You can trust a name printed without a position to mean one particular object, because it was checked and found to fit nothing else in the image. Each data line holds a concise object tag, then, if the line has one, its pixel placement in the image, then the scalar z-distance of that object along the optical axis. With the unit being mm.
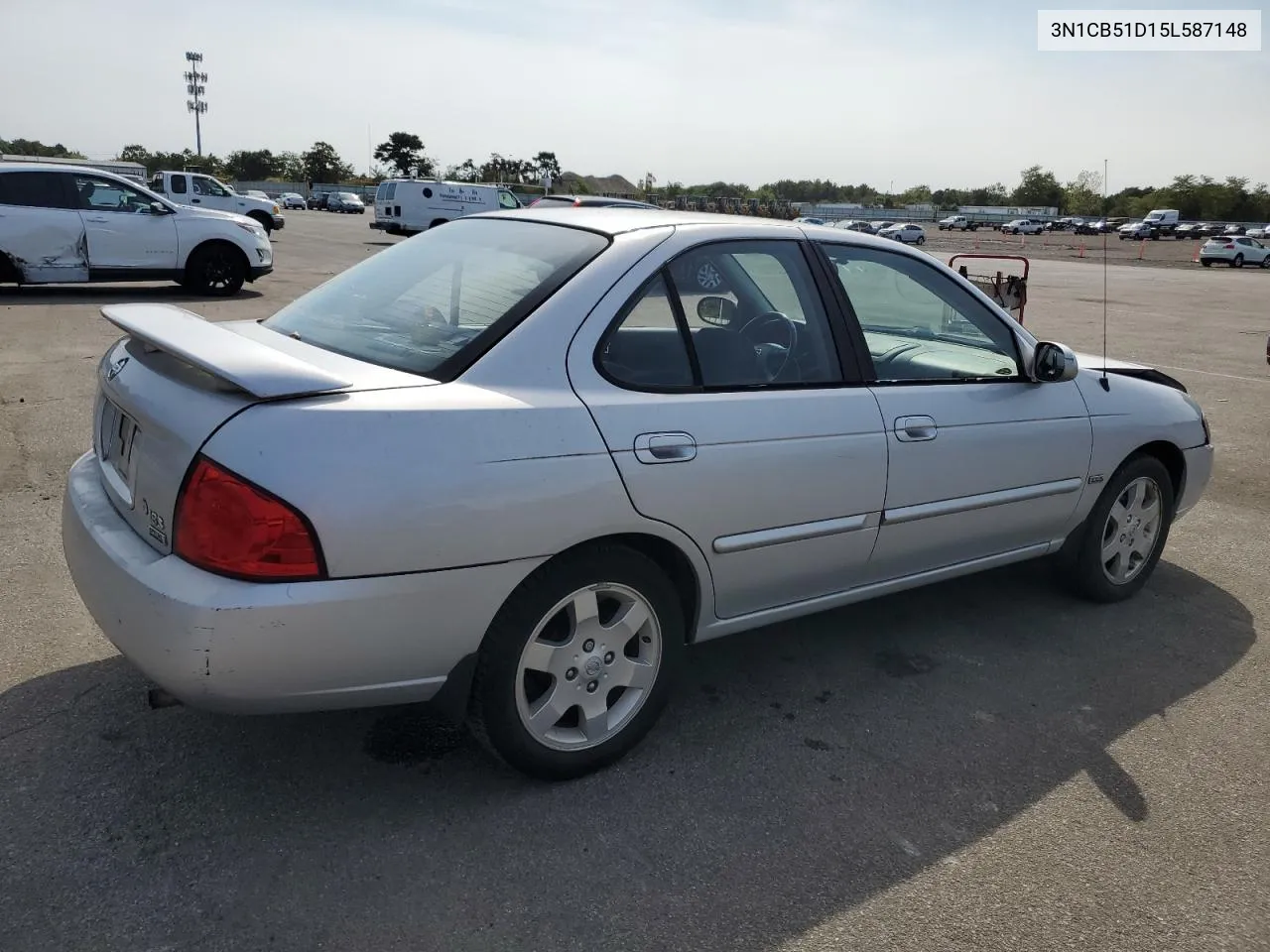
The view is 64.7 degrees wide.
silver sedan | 2369
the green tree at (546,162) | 129125
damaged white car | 12609
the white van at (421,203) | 32875
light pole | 98812
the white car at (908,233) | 49969
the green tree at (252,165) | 118750
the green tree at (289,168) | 122625
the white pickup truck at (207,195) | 29641
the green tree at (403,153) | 123312
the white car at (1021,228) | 76938
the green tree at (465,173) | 126325
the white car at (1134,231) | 72562
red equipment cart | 10398
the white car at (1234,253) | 42000
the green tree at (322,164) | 116938
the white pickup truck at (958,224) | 81562
